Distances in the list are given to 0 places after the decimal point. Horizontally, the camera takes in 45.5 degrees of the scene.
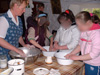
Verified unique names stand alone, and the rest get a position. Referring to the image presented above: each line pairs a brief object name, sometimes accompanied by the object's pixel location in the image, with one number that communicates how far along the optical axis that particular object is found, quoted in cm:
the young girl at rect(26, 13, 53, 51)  166
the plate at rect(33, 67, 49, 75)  104
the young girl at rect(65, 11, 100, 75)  110
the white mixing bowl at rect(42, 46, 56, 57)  151
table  112
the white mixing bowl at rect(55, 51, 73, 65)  124
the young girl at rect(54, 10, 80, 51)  165
